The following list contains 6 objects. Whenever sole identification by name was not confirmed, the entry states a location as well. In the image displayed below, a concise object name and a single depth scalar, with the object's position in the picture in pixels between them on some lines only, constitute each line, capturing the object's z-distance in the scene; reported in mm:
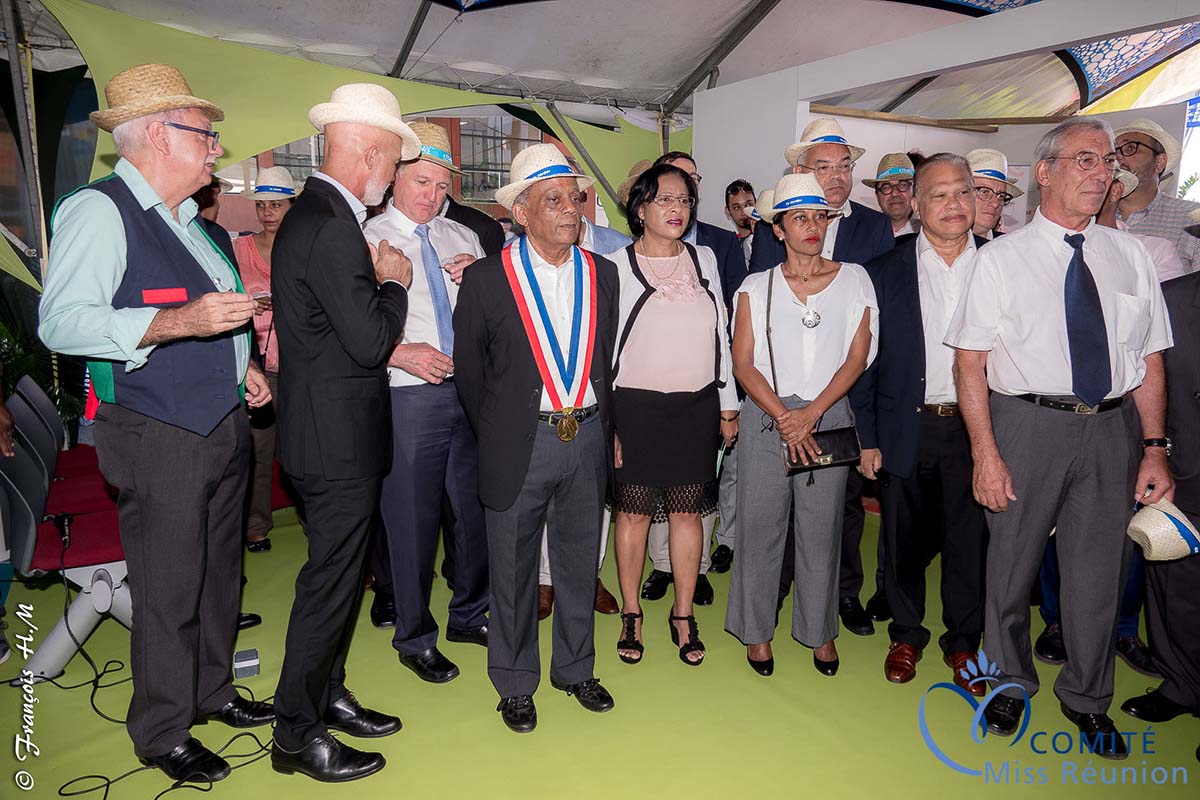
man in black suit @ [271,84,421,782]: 2129
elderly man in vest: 2021
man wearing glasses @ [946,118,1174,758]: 2449
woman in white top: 2902
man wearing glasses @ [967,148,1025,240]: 3533
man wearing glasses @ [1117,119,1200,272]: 3693
